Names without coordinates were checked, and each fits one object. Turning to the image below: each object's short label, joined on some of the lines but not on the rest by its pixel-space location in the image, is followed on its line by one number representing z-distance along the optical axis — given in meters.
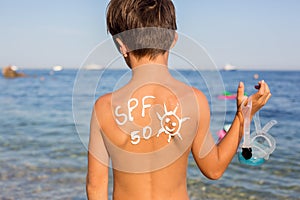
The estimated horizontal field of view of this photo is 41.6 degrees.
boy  1.81
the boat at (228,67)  65.57
